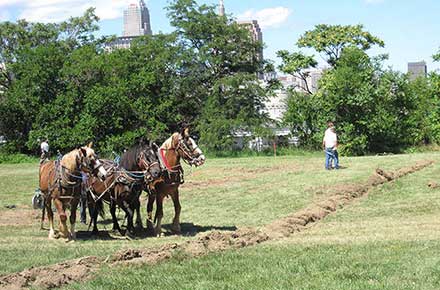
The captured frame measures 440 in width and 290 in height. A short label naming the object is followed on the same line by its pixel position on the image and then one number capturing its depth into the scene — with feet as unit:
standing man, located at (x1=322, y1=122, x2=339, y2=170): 80.64
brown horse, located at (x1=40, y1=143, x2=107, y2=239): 42.93
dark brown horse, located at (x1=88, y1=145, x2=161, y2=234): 44.37
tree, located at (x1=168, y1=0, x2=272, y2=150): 161.07
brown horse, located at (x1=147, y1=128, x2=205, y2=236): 44.80
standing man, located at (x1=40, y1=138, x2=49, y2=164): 111.14
